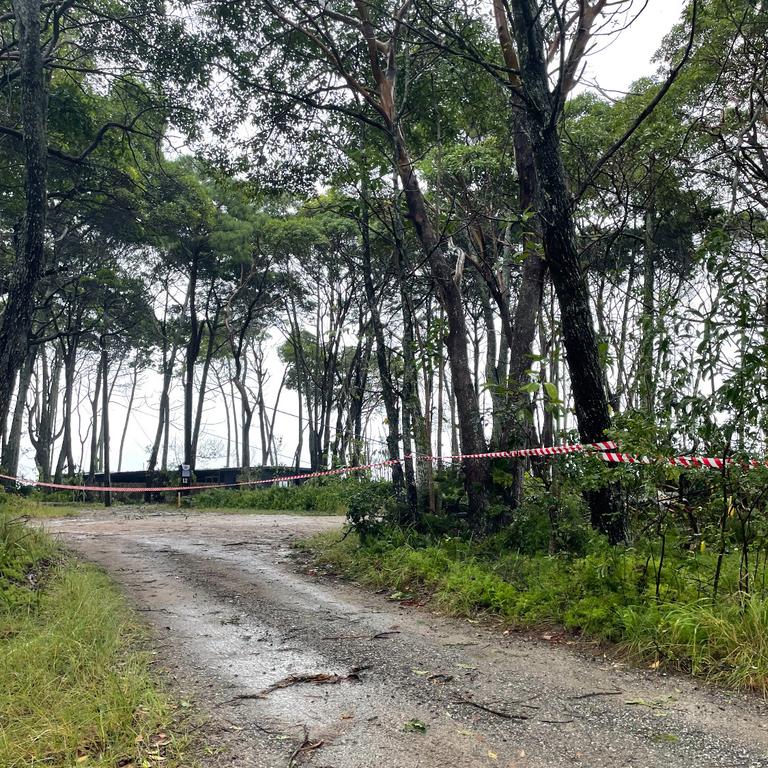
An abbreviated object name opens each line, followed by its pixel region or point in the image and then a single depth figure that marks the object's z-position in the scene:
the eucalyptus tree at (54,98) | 8.21
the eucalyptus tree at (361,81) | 8.32
